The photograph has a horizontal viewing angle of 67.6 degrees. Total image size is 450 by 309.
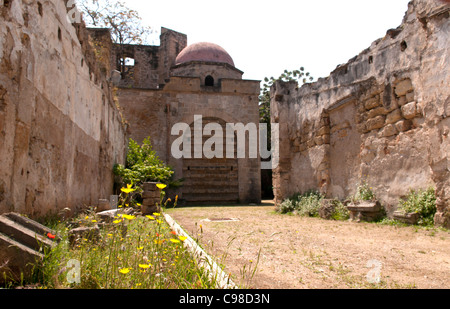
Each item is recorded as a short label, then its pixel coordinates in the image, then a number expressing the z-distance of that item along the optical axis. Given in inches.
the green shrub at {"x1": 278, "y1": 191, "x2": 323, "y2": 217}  301.8
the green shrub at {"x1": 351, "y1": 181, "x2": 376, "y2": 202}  250.5
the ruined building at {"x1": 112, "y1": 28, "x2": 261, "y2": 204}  591.5
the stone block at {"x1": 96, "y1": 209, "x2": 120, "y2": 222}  165.1
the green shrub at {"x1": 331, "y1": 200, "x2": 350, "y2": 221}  261.7
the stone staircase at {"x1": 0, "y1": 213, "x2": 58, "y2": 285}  80.6
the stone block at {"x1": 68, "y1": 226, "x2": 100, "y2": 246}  116.5
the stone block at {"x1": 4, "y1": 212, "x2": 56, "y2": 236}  98.1
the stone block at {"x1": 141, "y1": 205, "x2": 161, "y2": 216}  322.3
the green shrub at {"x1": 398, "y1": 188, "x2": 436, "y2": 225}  200.5
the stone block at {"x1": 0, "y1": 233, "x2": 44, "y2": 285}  80.5
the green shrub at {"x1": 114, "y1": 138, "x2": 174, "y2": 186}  386.0
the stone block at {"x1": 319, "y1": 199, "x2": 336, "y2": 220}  273.7
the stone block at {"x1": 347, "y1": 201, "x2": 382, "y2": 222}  236.5
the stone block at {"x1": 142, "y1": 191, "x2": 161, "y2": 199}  326.8
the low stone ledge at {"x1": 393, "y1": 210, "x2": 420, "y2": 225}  204.8
